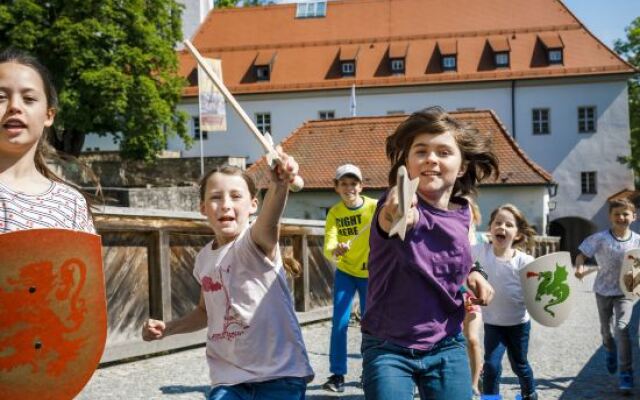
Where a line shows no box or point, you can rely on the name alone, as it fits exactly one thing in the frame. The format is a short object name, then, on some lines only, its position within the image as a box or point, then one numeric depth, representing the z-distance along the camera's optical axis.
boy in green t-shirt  7.09
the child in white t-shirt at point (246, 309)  3.46
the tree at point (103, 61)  34.06
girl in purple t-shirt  3.42
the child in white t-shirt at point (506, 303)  5.94
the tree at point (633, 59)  47.44
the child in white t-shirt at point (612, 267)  7.55
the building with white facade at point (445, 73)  46.44
